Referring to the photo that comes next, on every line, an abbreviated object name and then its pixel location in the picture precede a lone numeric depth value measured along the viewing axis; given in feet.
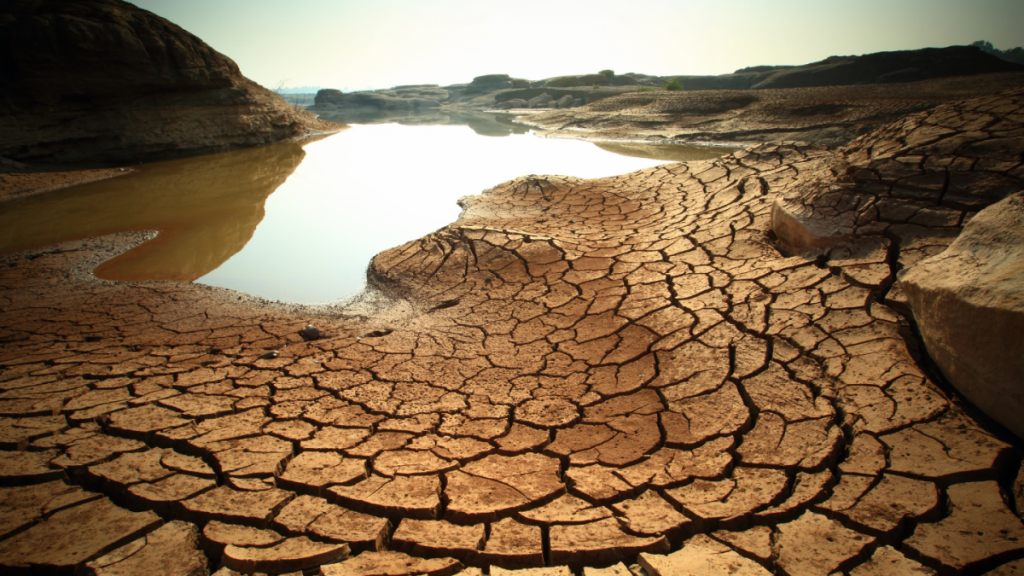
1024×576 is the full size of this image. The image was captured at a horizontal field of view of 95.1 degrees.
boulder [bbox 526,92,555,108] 80.43
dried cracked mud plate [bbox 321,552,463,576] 4.08
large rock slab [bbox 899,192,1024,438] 4.94
